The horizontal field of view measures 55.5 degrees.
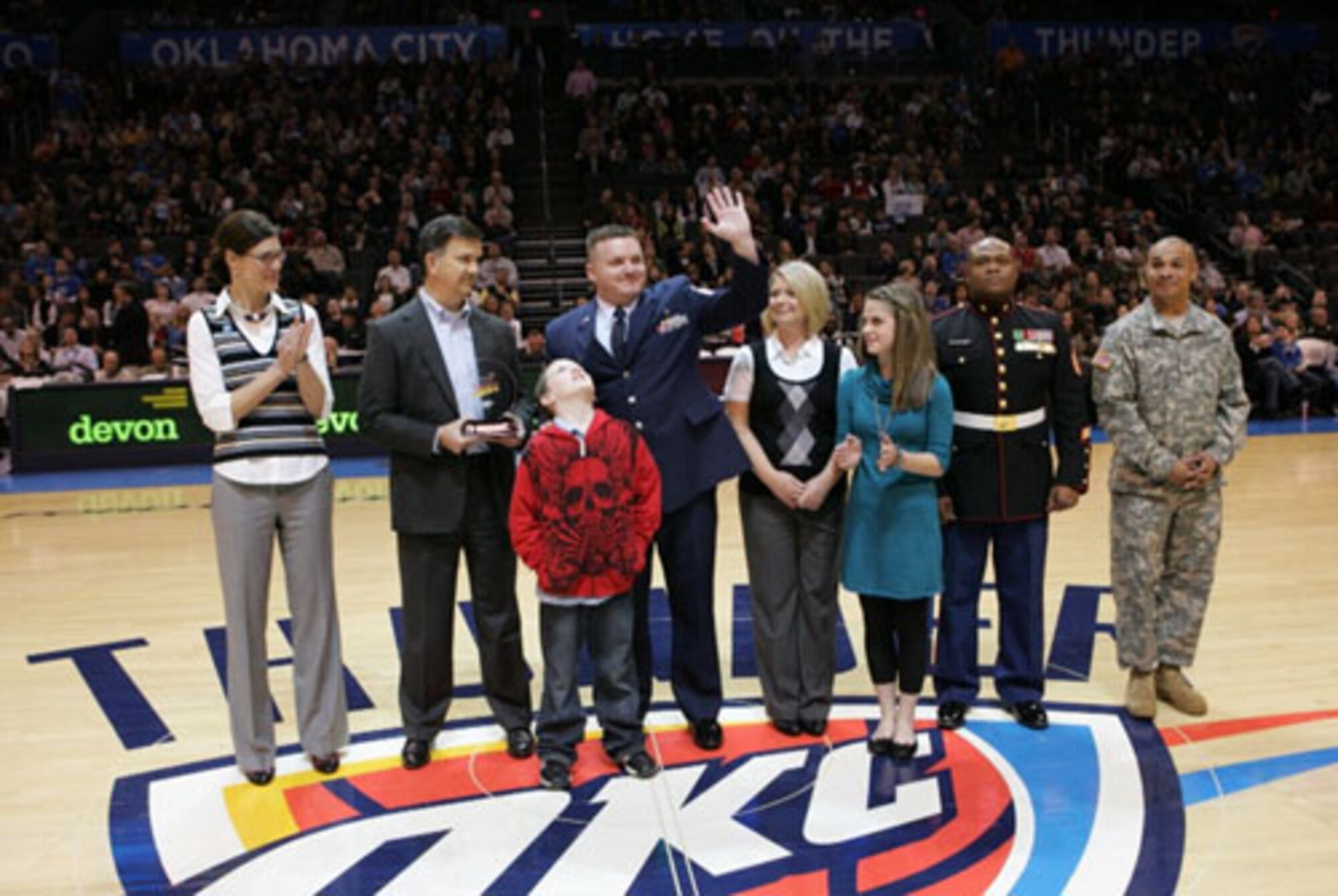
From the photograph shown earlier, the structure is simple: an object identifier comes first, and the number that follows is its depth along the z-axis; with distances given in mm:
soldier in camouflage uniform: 4730
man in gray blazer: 4453
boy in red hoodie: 4285
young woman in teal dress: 4441
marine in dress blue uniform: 4730
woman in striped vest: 4305
